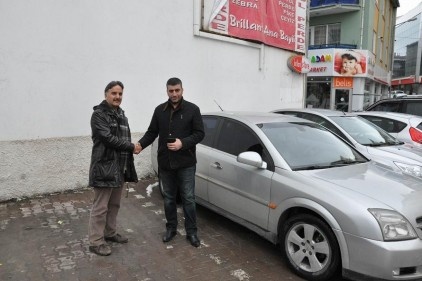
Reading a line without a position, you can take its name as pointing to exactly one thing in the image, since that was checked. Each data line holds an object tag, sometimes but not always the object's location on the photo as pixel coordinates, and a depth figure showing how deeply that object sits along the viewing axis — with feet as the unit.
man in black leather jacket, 12.37
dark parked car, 31.53
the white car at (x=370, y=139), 19.51
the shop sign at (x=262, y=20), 26.84
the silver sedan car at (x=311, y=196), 10.26
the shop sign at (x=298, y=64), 34.68
